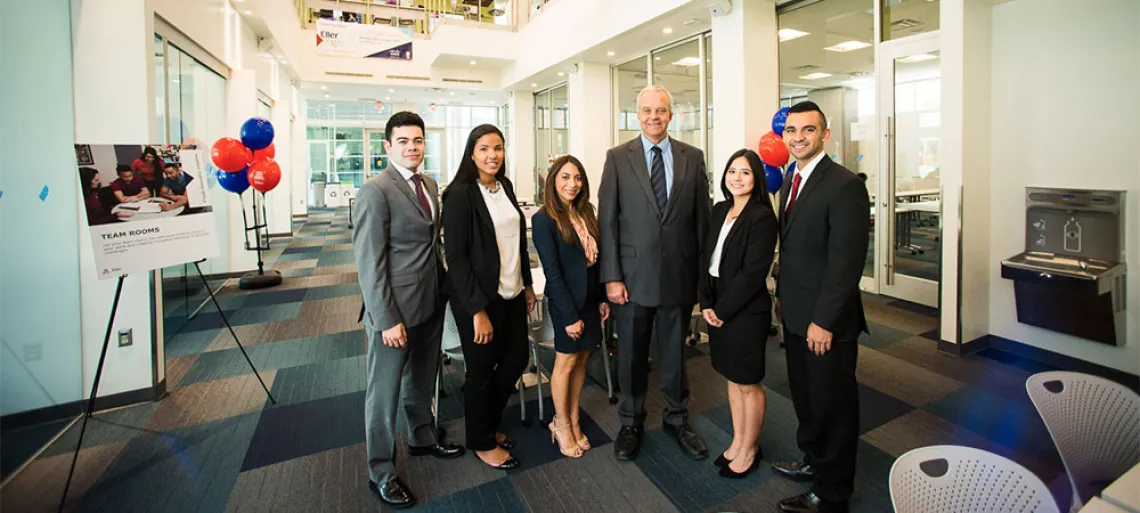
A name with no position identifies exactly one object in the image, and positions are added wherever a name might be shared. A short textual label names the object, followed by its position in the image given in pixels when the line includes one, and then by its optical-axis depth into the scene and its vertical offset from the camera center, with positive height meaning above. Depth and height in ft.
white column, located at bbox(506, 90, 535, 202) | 43.29 +7.02
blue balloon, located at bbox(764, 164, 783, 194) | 16.78 +1.52
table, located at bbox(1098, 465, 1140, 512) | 3.50 -1.85
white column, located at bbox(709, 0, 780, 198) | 18.38 +5.27
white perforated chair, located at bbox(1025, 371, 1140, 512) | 5.09 -2.02
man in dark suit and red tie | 6.44 -0.86
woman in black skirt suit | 7.45 -0.93
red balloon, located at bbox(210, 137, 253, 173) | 18.11 +2.59
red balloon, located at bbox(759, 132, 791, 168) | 16.55 +2.29
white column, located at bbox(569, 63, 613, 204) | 30.96 +6.57
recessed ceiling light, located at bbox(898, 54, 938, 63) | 16.60 +5.18
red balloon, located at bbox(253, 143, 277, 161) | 20.57 +3.00
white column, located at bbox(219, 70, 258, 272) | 21.57 +4.93
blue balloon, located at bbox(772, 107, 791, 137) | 16.52 +3.24
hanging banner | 36.06 +13.11
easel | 7.62 -2.40
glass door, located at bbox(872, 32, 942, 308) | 16.99 +2.62
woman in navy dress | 8.08 -0.59
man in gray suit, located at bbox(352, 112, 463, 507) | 7.16 -0.62
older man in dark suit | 8.29 -0.25
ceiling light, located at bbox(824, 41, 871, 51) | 23.32 +7.91
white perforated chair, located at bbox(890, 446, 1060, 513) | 3.92 -1.99
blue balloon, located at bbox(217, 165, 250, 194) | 19.24 +1.82
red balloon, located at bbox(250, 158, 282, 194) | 20.01 +2.10
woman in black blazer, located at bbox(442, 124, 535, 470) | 7.47 -0.78
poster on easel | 8.32 +0.43
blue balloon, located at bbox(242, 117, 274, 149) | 19.35 +3.54
